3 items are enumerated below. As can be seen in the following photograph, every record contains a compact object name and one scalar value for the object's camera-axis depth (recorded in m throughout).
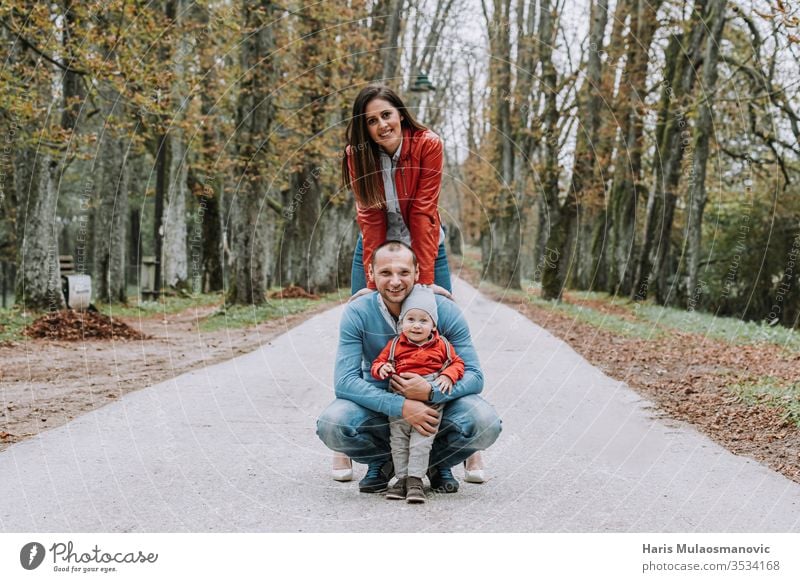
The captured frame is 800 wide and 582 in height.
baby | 4.66
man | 4.80
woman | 5.15
